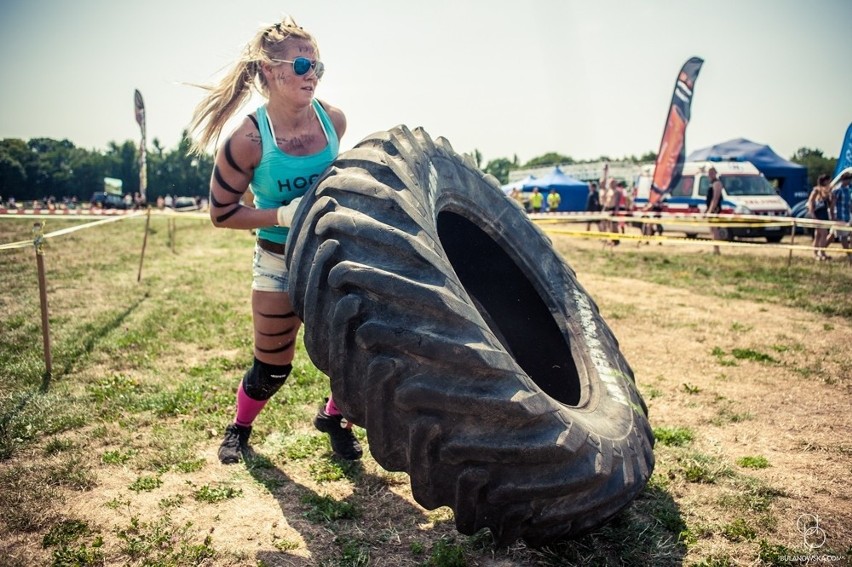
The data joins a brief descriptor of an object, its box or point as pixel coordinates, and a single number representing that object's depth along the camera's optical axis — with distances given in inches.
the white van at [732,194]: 637.9
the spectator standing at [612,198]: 705.0
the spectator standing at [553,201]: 1067.9
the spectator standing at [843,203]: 511.5
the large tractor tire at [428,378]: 63.6
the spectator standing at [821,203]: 517.7
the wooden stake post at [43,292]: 171.5
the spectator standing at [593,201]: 803.4
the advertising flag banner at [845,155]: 548.4
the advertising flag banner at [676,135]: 621.3
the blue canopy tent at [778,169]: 840.3
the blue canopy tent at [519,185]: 1247.9
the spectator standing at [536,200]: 968.8
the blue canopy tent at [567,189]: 1159.0
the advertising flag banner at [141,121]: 591.8
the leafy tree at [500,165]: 3370.6
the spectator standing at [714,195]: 564.4
